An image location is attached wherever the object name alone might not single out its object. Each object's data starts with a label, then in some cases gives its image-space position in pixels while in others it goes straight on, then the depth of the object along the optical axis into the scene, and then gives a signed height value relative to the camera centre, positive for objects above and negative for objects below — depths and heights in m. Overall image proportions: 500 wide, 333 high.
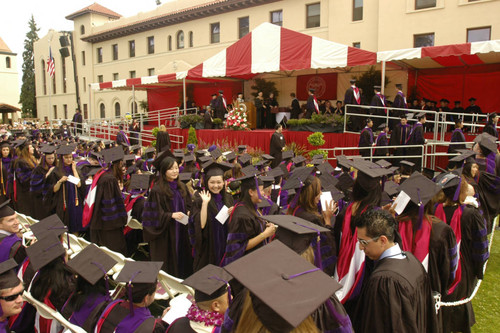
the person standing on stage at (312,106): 14.37 +0.67
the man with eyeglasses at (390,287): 2.12 -0.98
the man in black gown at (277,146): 11.96 -0.75
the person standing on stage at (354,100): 12.73 +0.82
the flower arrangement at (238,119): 14.95 +0.18
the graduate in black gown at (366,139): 11.20 -0.50
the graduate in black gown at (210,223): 4.08 -1.12
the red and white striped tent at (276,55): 12.59 +2.60
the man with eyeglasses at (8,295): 2.58 -1.21
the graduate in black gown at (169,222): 4.54 -1.22
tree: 47.97 +5.19
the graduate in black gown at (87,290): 2.62 -1.22
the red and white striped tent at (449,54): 10.12 +2.18
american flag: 25.51 +3.96
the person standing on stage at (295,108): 16.83 +0.70
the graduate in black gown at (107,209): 5.20 -1.21
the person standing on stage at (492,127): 9.54 -0.14
